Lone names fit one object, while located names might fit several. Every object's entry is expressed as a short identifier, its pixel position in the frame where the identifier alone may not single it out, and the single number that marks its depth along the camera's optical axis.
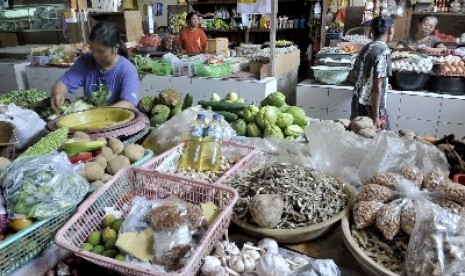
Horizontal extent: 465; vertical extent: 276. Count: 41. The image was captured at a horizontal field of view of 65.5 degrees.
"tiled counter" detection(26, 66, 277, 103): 4.24
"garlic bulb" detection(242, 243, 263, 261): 1.17
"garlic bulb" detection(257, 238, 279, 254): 1.21
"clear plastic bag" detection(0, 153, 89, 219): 1.15
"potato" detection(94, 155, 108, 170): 1.50
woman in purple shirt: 2.66
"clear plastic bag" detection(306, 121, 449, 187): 1.59
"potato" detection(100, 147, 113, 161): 1.58
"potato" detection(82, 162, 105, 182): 1.41
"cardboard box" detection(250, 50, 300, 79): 4.32
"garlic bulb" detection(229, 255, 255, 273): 1.13
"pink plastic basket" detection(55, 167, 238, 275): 1.06
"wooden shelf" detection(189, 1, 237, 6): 8.35
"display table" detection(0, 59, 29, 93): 5.86
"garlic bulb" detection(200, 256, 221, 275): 1.10
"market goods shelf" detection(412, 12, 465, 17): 5.75
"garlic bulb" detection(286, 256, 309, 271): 1.13
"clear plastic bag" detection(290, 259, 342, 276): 0.98
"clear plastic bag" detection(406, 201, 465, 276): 0.97
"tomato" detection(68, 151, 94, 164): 1.50
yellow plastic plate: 1.94
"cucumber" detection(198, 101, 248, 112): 2.44
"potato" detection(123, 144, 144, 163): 1.63
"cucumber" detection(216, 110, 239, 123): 2.36
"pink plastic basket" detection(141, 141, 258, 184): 1.63
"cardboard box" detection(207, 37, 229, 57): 5.46
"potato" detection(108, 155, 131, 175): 1.51
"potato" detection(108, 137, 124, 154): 1.65
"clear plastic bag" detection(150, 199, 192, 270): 1.07
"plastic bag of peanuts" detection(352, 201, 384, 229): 1.21
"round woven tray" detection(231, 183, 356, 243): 1.25
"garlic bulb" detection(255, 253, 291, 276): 1.05
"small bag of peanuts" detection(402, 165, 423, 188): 1.32
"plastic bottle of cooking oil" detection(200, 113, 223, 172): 1.72
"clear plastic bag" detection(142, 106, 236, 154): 2.01
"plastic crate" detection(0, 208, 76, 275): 1.09
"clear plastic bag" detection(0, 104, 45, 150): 1.82
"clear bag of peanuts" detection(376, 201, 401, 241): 1.15
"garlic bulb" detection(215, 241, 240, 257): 1.18
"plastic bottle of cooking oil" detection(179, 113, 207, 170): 1.75
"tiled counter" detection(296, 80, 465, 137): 3.91
